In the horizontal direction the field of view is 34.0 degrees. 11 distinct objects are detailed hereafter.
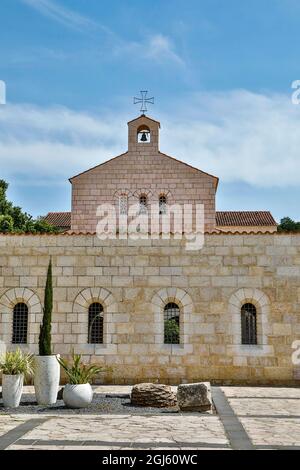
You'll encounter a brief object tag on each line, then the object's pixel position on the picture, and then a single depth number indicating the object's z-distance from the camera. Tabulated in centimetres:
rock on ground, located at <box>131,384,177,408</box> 988
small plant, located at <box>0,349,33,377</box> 1011
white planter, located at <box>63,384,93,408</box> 966
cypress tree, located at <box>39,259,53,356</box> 1041
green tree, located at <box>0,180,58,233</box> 3653
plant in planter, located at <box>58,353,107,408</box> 966
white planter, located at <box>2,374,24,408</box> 984
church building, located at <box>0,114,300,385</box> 1291
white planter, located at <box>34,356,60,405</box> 1022
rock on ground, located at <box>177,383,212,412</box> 938
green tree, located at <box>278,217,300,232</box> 5857
